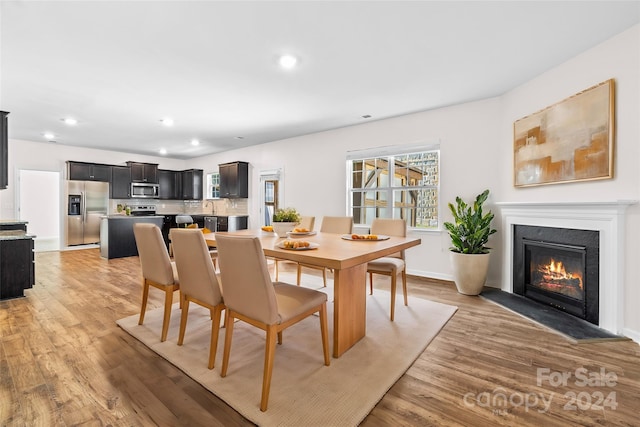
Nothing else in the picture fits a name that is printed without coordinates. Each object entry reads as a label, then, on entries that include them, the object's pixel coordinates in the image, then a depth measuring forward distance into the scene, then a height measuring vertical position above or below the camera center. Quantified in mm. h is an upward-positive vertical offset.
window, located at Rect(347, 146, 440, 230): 4543 +432
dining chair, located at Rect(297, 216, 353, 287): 3695 -176
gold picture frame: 2562 +723
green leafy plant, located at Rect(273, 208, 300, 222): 2736 -53
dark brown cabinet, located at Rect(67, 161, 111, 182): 6805 +944
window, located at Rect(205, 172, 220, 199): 8148 +720
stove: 7992 +23
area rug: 1553 -1039
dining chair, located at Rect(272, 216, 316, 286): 3879 -142
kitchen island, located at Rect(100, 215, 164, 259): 5867 -525
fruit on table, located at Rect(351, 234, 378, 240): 2562 -225
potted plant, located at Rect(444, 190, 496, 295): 3543 -427
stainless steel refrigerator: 6840 +39
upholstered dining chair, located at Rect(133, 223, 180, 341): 2297 -426
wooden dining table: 1798 -309
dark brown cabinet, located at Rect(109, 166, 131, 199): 7367 +717
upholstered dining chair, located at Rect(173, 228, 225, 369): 1914 -436
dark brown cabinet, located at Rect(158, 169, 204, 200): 8312 +773
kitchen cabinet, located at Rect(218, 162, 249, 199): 6949 +762
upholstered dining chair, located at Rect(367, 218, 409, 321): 2781 -503
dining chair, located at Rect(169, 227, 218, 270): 3490 -545
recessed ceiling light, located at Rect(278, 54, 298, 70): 2795 +1473
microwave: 7746 +576
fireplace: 2438 -226
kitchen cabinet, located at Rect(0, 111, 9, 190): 3514 +718
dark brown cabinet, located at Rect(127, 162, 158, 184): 7645 +1040
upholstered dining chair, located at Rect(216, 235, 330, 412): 1583 -543
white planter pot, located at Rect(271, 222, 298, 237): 2703 -146
